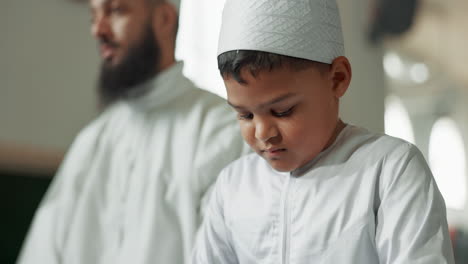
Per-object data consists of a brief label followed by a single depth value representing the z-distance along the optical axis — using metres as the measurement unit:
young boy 0.87
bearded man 1.70
